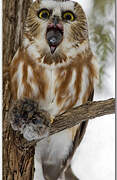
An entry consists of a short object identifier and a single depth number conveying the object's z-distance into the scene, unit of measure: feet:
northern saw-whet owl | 5.52
